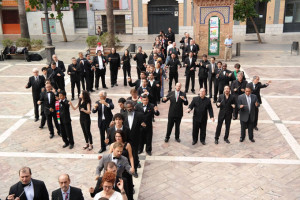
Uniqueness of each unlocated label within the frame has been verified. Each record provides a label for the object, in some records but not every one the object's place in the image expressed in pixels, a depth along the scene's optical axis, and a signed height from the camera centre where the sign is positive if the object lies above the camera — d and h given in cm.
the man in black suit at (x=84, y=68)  1372 -158
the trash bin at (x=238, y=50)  2142 -153
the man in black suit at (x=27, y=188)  543 -254
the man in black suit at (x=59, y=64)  1321 -138
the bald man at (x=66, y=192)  518 -249
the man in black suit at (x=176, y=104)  940 -209
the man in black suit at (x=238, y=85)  1063 -185
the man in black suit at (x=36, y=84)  1121 -177
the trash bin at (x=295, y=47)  2100 -139
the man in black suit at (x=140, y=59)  1512 -140
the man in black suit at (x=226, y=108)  948 -227
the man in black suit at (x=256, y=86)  1025 -182
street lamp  1873 -111
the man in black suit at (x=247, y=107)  942 -221
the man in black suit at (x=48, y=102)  983 -207
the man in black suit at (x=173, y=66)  1367 -157
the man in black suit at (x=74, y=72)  1323 -168
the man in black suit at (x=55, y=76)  1276 -173
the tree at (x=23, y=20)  2350 +60
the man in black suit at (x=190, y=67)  1377 -163
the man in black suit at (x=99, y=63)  1442 -147
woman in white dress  470 -218
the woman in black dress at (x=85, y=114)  885 -222
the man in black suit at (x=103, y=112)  872 -214
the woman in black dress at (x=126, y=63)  1482 -155
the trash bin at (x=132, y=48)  2217 -135
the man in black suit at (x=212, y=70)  1295 -166
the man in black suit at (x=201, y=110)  925 -224
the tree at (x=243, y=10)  2278 +98
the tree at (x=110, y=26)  2190 +8
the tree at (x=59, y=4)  2713 +189
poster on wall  1977 -55
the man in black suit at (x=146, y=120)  865 -233
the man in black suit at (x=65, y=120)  912 -241
